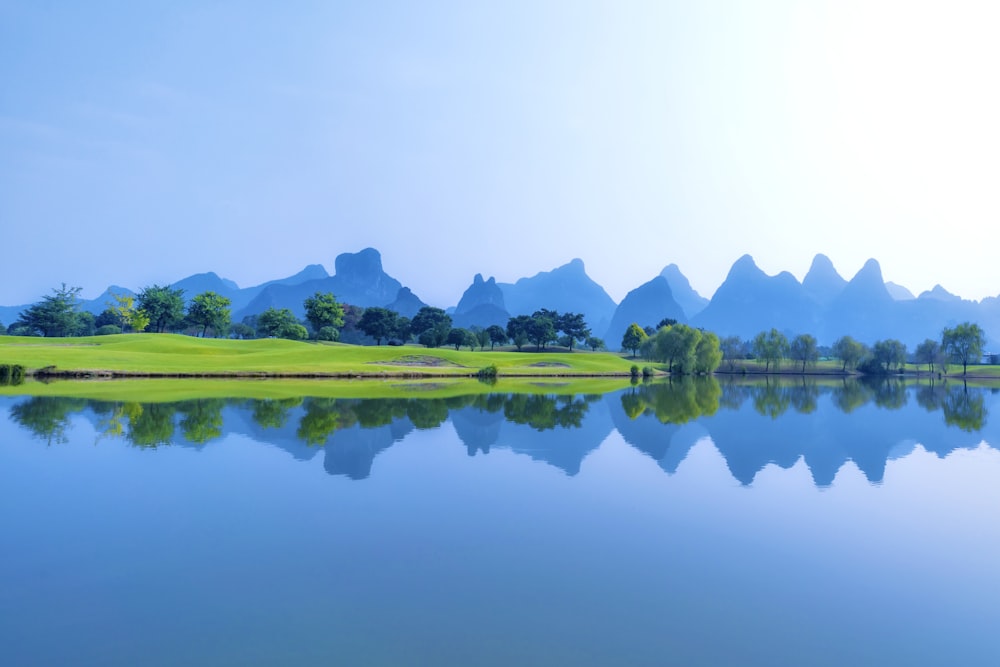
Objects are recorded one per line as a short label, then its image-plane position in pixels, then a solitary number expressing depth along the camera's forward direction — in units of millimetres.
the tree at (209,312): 123625
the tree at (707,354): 111750
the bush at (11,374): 56047
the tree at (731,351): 136625
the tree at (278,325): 132750
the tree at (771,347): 135625
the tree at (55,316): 131500
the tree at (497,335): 173750
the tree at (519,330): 161500
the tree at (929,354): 135750
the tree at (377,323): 148750
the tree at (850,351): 128875
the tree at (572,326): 183375
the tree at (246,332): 194075
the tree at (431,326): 155250
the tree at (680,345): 109125
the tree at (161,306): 128875
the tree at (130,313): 121988
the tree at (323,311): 132625
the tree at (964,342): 123375
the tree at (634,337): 157050
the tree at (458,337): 150250
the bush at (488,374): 82812
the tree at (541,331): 158875
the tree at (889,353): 130750
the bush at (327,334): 133000
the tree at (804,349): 134375
